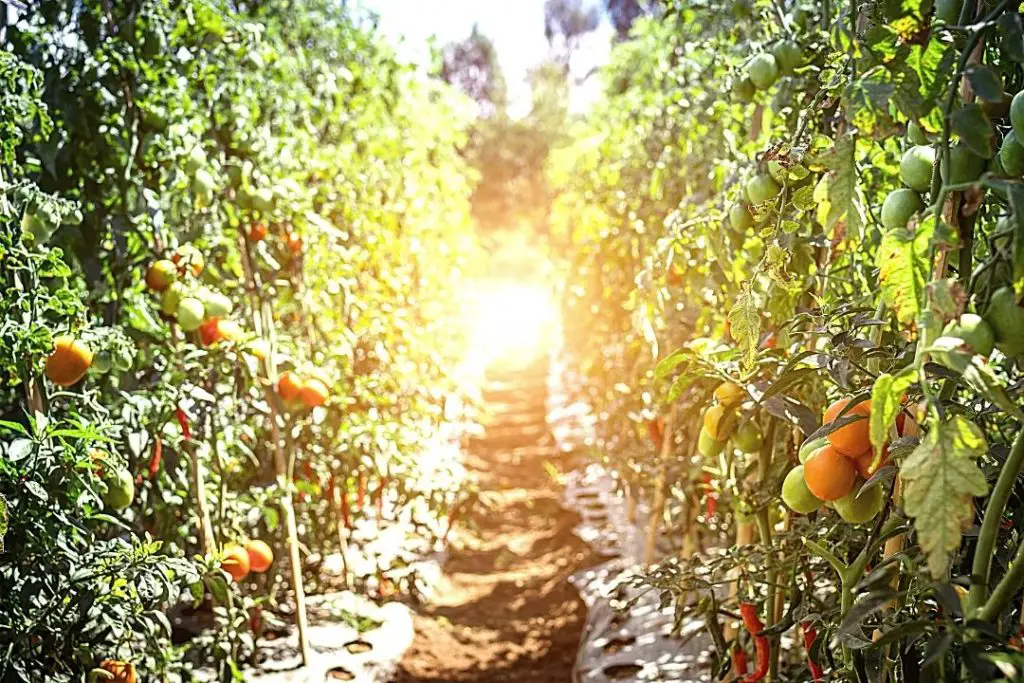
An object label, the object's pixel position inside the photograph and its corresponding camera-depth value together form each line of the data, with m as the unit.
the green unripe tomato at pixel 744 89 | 1.39
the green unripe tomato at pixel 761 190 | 1.05
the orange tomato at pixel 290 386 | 1.92
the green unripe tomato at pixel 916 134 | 0.88
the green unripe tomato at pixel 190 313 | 1.58
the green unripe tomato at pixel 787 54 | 1.30
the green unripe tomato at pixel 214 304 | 1.64
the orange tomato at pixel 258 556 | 1.89
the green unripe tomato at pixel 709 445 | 1.20
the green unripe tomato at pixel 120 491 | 1.36
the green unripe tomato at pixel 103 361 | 1.38
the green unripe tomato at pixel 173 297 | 1.60
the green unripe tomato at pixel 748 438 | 1.20
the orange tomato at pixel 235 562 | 1.80
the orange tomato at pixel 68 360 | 1.28
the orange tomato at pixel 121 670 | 1.34
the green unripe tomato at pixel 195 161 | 1.68
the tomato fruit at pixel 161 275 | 1.59
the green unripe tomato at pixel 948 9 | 0.76
